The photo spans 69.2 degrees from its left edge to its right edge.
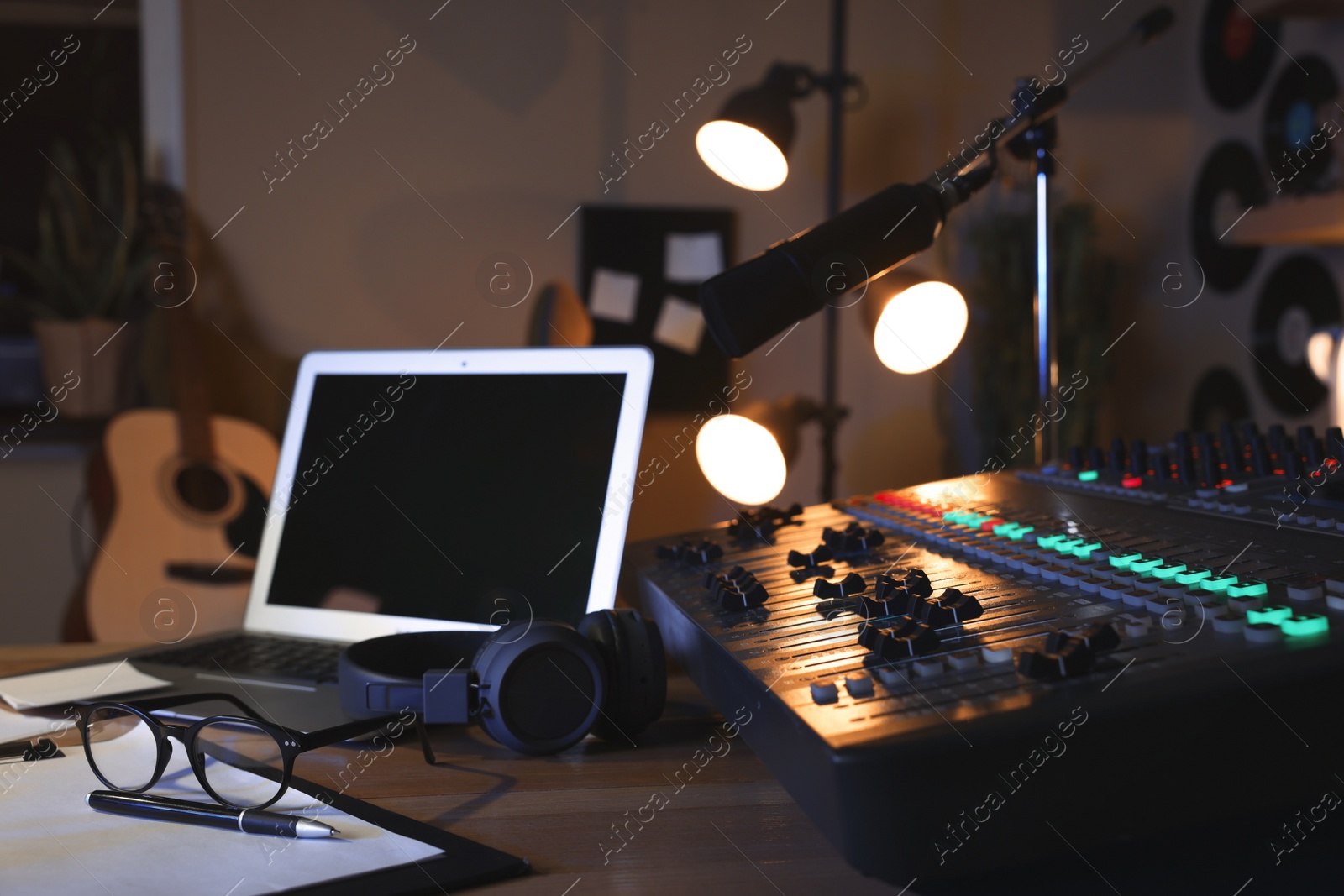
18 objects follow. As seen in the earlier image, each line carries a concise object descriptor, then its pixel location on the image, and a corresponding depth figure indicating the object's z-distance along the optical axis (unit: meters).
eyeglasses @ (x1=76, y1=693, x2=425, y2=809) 0.50
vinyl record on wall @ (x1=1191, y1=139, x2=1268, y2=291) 2.46
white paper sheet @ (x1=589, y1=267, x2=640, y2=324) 2.72
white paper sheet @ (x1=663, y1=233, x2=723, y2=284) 2.75
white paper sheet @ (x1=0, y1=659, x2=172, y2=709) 0.72
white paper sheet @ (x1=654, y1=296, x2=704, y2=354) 2.80
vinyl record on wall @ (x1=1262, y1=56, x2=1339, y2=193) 2.16
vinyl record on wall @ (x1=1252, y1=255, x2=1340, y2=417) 2.23
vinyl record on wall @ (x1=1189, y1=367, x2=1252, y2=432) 2.54
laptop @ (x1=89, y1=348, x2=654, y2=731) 0.75
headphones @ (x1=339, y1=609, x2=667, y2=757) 0.57
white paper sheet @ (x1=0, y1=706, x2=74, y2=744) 0.64
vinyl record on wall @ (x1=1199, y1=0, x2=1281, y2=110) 2.42
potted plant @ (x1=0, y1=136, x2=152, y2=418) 2.26
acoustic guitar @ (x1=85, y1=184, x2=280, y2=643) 1.90
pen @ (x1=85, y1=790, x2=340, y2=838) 0.45
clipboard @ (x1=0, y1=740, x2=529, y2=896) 0.40
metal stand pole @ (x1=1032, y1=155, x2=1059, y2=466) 0.87
